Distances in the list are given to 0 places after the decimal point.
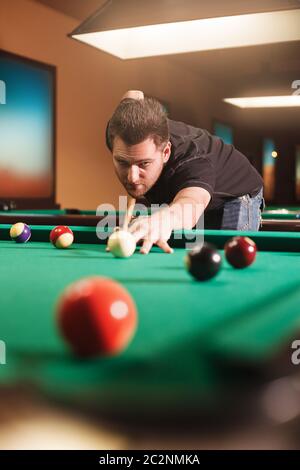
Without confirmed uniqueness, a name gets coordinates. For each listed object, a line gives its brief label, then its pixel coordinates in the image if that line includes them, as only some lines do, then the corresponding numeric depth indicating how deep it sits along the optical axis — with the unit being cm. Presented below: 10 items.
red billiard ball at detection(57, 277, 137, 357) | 71
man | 204
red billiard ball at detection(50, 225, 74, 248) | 207
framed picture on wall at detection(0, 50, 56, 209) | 531
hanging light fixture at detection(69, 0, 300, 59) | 286
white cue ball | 174
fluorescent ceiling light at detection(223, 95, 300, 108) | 571
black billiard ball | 128
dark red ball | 152
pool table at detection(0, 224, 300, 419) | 60
